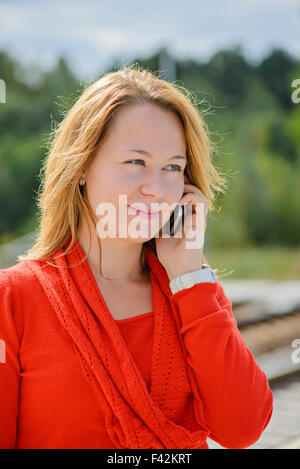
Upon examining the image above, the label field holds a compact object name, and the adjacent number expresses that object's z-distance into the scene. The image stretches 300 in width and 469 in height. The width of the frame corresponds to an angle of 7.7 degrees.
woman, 2.86
